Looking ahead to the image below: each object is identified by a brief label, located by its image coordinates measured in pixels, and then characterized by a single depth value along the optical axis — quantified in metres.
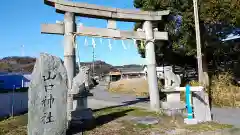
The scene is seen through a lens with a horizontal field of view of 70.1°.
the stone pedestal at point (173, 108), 7.07
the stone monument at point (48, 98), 4.30
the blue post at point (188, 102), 6.15
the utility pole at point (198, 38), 8.77
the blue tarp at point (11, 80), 14.32
